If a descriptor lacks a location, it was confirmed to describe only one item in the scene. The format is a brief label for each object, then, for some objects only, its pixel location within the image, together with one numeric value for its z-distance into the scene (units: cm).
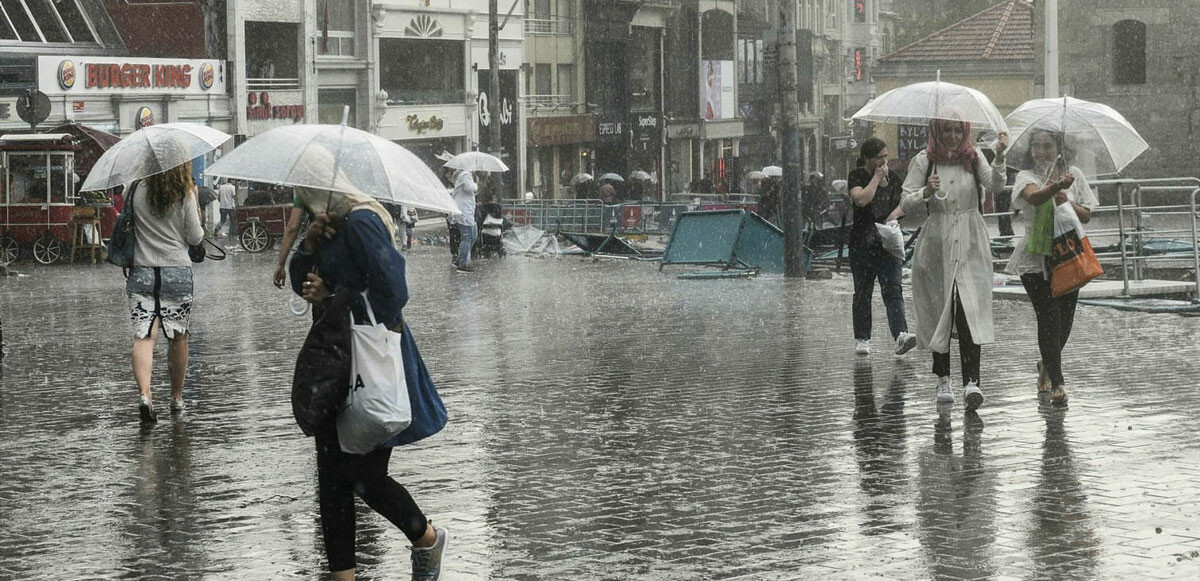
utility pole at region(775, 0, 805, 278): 2275
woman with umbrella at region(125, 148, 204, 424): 1043
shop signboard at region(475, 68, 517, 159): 5969
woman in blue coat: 605
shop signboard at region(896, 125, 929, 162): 4491
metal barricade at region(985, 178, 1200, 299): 1827
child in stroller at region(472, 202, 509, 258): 3058
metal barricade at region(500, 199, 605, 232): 3644
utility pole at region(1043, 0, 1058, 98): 3744
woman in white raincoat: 1020
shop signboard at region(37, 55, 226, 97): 4125
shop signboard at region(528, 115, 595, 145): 6156
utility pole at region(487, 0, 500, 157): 4416
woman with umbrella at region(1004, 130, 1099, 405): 1055
